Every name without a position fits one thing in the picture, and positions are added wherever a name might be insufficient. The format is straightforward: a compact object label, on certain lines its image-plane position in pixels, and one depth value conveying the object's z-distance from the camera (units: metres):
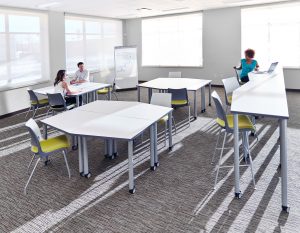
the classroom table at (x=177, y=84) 6.20
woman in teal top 6.24
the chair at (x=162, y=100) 4.60
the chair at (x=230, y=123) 3.36
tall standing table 2.69
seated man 7.48
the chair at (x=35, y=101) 6.18
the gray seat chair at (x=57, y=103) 5.64
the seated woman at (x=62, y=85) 5.76
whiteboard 10.23
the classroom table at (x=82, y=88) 5.93
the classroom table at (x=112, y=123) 3.17
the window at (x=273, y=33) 8.91
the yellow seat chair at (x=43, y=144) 3.26
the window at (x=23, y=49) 7.13
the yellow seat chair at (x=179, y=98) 5.65
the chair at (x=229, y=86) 5.05
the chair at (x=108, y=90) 7.78
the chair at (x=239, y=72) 6.54
